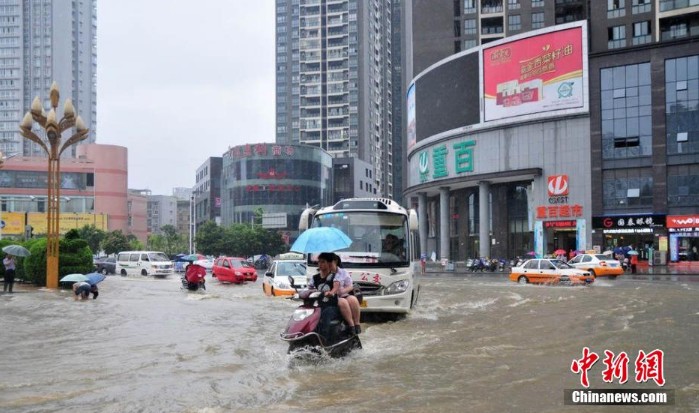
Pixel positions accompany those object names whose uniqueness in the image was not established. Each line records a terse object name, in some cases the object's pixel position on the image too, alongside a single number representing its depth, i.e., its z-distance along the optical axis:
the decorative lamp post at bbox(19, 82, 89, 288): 23.75
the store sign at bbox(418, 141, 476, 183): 62.03
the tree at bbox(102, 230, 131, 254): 75.56
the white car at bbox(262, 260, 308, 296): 22.02
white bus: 14.25
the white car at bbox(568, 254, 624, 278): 34.16
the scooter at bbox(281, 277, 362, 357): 9.41
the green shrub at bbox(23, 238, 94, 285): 25.41
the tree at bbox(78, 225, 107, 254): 83.81
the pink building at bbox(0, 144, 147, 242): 95.00
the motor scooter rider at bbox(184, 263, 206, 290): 25.03
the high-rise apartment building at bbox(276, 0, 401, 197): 124.19
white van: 40.91
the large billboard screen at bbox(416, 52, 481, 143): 62.56
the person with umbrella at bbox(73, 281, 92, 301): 20.53
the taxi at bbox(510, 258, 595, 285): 28.36
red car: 32.41
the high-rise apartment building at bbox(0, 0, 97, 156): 136.88
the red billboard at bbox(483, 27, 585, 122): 54.59
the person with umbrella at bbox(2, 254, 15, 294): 22.43
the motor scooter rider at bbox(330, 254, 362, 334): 9.93
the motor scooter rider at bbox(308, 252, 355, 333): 9.71
